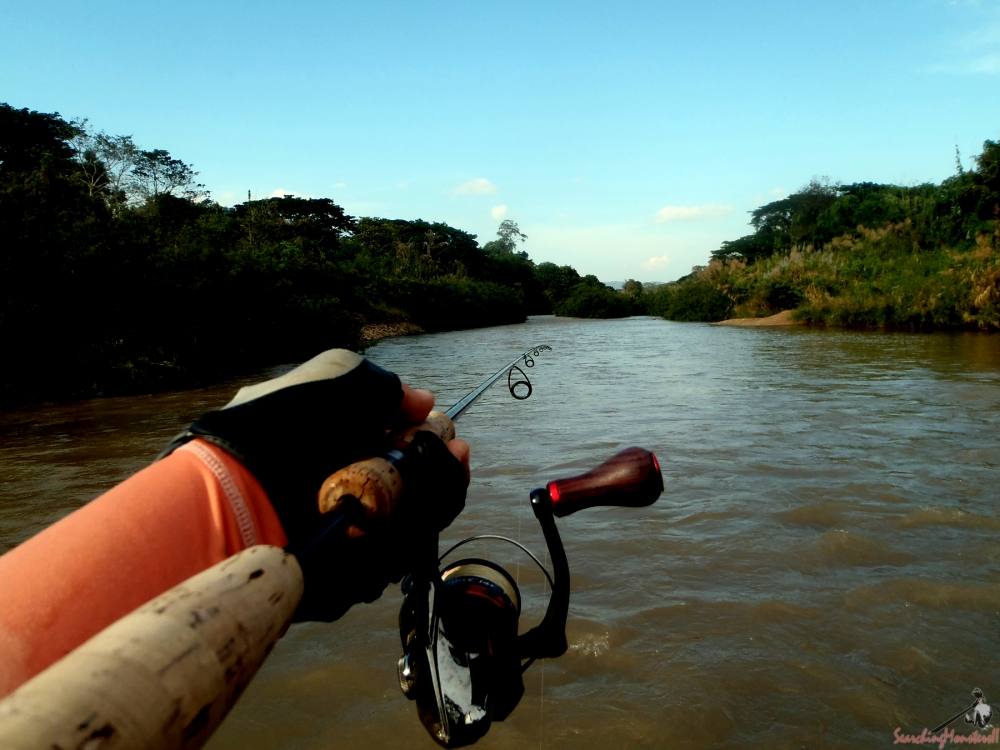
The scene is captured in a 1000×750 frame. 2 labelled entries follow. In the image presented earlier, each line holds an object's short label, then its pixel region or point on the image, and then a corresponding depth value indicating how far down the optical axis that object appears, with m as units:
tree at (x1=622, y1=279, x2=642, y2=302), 56.34
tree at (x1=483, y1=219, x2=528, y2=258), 90.38
